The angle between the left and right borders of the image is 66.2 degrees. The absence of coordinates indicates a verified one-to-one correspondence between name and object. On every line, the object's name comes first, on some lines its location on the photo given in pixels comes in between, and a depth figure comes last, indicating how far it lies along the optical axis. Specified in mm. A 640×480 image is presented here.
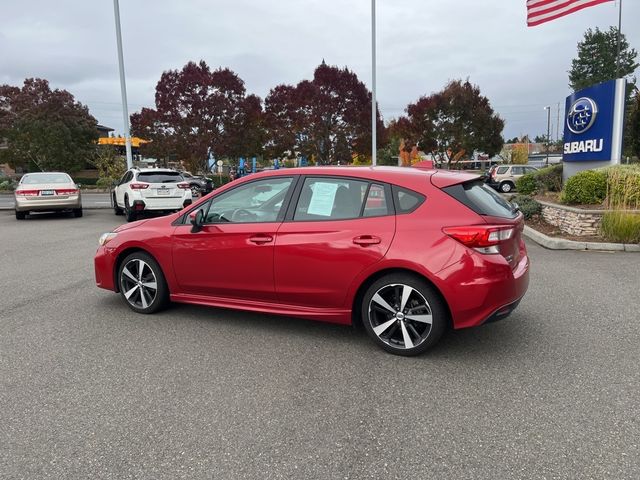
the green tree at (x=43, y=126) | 38844
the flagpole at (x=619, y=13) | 30644
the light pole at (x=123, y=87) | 18766
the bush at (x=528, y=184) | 15131
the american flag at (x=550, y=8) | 12680
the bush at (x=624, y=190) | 9695
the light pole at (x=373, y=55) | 20812
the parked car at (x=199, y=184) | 29483
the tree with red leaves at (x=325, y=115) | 27156
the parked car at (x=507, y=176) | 27328
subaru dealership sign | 11641
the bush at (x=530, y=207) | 12086
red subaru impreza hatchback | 3840
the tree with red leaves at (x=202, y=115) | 31094
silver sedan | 15062
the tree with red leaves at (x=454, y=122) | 30688
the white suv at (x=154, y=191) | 13984
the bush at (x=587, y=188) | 10445
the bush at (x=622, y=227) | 8898
